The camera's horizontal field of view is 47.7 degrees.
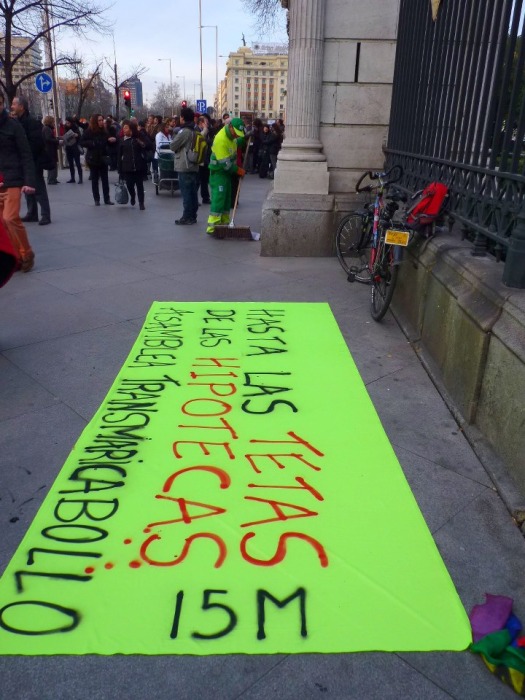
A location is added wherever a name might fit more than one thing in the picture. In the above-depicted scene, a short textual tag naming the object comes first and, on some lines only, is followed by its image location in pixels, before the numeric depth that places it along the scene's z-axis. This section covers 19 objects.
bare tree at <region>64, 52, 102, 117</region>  26.16
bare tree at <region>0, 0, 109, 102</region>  20.05
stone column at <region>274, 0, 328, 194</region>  7.50
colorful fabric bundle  1.97
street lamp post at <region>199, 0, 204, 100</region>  60.47
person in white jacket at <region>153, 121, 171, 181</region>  15.19
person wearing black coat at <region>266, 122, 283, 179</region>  19.56
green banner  2.12
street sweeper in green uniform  9.16
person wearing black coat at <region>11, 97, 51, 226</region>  8.91
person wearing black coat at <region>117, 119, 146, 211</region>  11.90
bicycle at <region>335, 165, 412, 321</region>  5.13
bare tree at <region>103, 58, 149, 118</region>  39.50
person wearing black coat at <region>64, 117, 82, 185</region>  17.08
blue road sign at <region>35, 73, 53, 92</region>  19.06
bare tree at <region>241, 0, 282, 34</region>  30.64
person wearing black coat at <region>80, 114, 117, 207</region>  12.03
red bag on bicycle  4.73
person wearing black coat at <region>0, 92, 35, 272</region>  6.62
